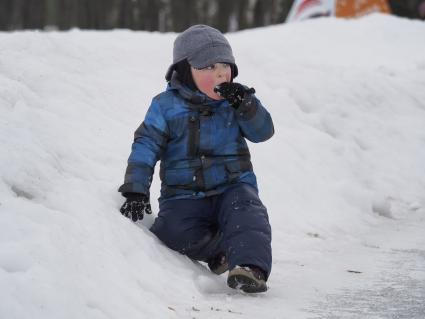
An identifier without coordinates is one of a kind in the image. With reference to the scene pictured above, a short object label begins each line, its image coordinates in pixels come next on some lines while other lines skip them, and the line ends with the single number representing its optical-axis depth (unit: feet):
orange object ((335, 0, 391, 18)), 98.27
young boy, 24.56
